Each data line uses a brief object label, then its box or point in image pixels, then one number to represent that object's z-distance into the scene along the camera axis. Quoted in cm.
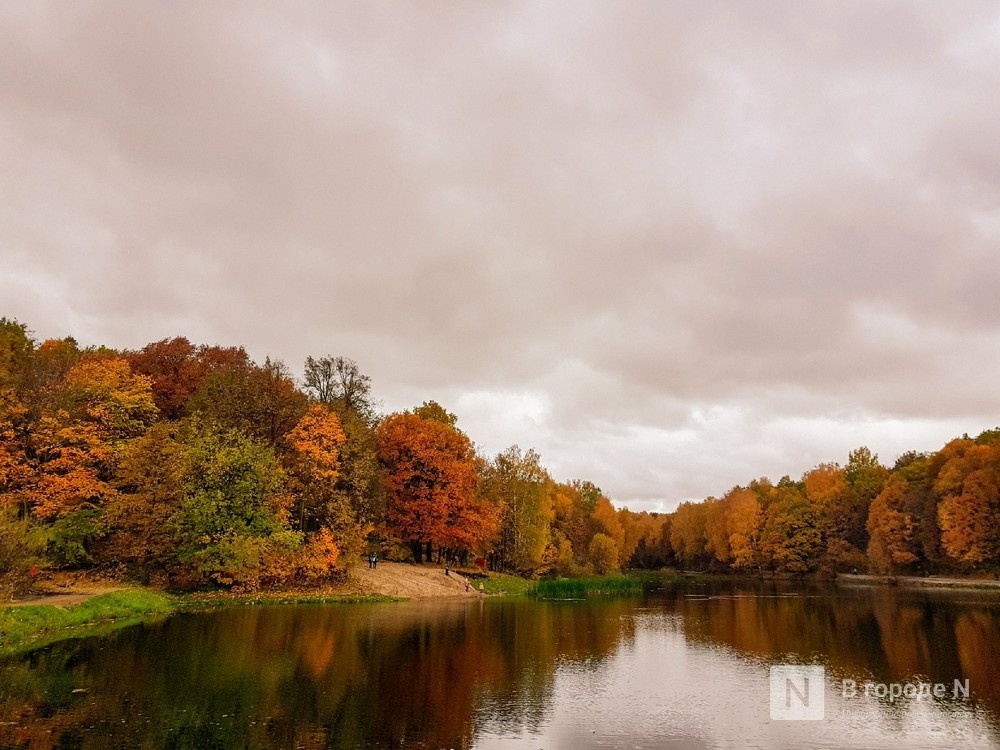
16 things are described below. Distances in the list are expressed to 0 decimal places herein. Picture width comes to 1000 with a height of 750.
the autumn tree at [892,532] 9550
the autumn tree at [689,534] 14962
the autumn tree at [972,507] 8262
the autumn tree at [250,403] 5578
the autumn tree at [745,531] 12475
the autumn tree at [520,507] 7856
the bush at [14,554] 3117
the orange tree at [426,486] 6606
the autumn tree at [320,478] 5541
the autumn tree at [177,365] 6700
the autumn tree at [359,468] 5766
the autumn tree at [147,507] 4778
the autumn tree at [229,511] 4831
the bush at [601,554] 9888
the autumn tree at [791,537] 11481
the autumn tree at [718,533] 13438
